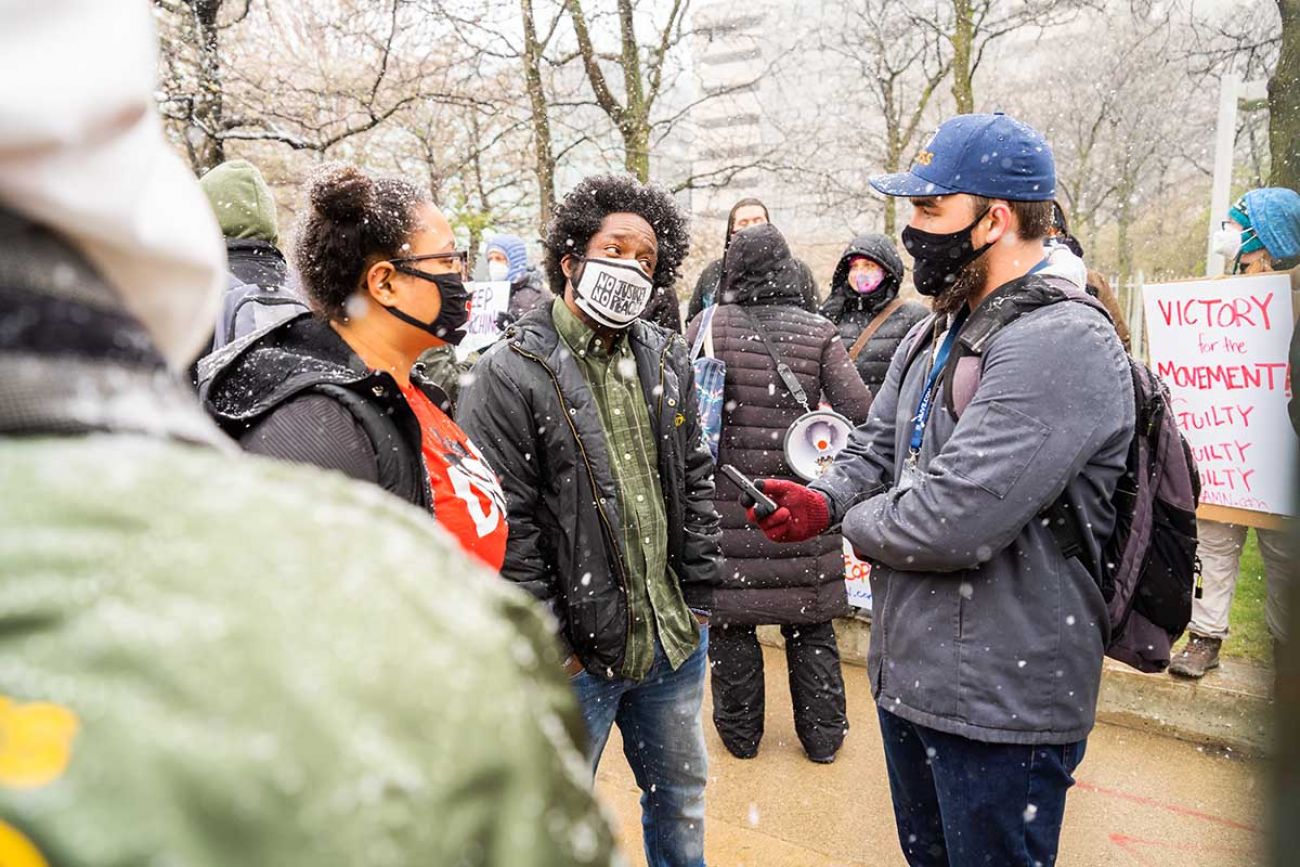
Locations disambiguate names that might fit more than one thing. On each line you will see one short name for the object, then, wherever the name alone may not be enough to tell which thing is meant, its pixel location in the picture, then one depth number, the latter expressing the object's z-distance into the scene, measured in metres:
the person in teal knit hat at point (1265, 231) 4.09
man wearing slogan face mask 2.69
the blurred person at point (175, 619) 0.46
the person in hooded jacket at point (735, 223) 5.89
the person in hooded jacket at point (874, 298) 5.35
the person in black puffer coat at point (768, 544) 4.21
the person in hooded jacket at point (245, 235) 3.67
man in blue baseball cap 2.05
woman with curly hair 1.82
